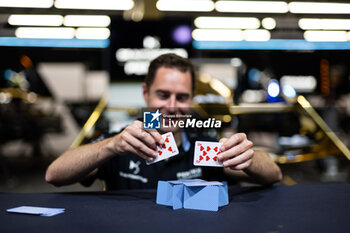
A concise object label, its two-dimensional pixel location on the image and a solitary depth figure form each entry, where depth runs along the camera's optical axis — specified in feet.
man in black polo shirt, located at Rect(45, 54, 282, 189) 3.05
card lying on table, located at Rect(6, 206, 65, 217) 2.69
